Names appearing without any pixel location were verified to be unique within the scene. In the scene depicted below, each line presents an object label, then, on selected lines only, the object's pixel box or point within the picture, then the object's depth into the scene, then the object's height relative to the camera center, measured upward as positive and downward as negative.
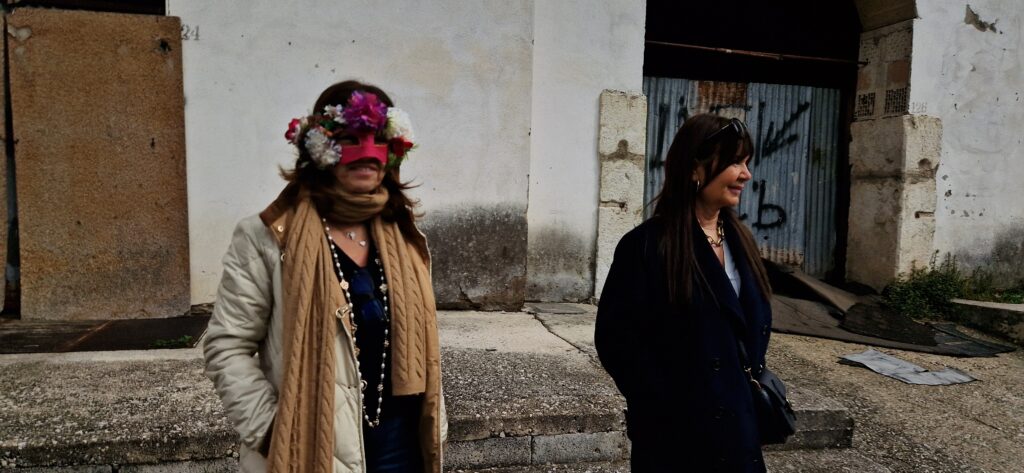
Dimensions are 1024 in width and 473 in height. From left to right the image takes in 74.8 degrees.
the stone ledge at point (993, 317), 5.49 -1.06
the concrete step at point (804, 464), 3.05 -1.30
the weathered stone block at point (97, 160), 4.27 +0.06
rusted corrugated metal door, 6.26 +0.33
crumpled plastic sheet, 4.40 -1.22
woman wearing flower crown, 1.65 -0.36
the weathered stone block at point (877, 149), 6.11 +0.38
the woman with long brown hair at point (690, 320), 1.84 -0.39
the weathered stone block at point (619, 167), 5.43 +0.13
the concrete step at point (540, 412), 3.00 -1.07
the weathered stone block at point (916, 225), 6.11 -0.32
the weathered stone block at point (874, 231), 6.18 -0.40
